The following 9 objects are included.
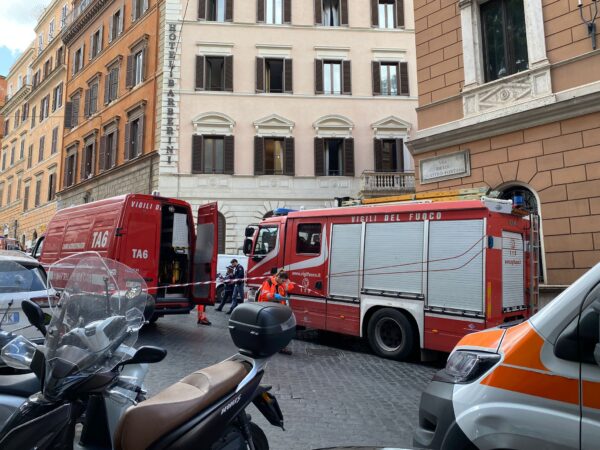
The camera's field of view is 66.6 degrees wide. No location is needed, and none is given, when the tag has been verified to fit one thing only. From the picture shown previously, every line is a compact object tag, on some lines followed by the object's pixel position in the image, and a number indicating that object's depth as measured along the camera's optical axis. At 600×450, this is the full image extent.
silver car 5.17
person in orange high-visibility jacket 8.34
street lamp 9.27
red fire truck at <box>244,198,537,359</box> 6.98
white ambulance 2.07
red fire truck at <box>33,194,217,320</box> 8.87
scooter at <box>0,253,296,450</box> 2.09
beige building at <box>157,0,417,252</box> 21.36
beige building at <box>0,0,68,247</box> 34.03
